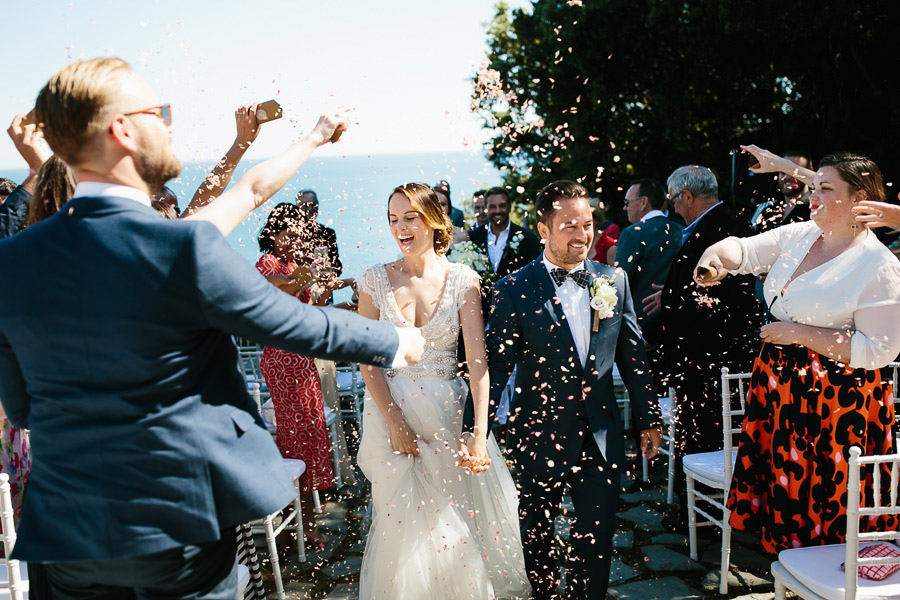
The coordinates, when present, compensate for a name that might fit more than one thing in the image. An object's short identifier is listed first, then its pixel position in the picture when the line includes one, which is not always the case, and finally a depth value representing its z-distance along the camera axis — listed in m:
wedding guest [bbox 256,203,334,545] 4.60
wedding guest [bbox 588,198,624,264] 6.81
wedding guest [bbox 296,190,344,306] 5.13
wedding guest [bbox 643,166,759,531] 4.42
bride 3.42
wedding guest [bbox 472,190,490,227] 8.33
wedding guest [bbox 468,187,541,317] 6.83
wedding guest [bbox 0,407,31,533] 3.37
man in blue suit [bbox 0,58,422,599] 1.51
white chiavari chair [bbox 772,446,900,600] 2.57
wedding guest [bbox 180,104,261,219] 2.24
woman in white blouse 3.05
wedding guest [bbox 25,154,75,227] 2.24
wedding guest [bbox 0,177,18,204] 4.29
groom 3.30
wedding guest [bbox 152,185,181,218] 4.69
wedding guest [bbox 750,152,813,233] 5.05
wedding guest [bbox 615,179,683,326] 5.29
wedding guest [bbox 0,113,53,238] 2.67
